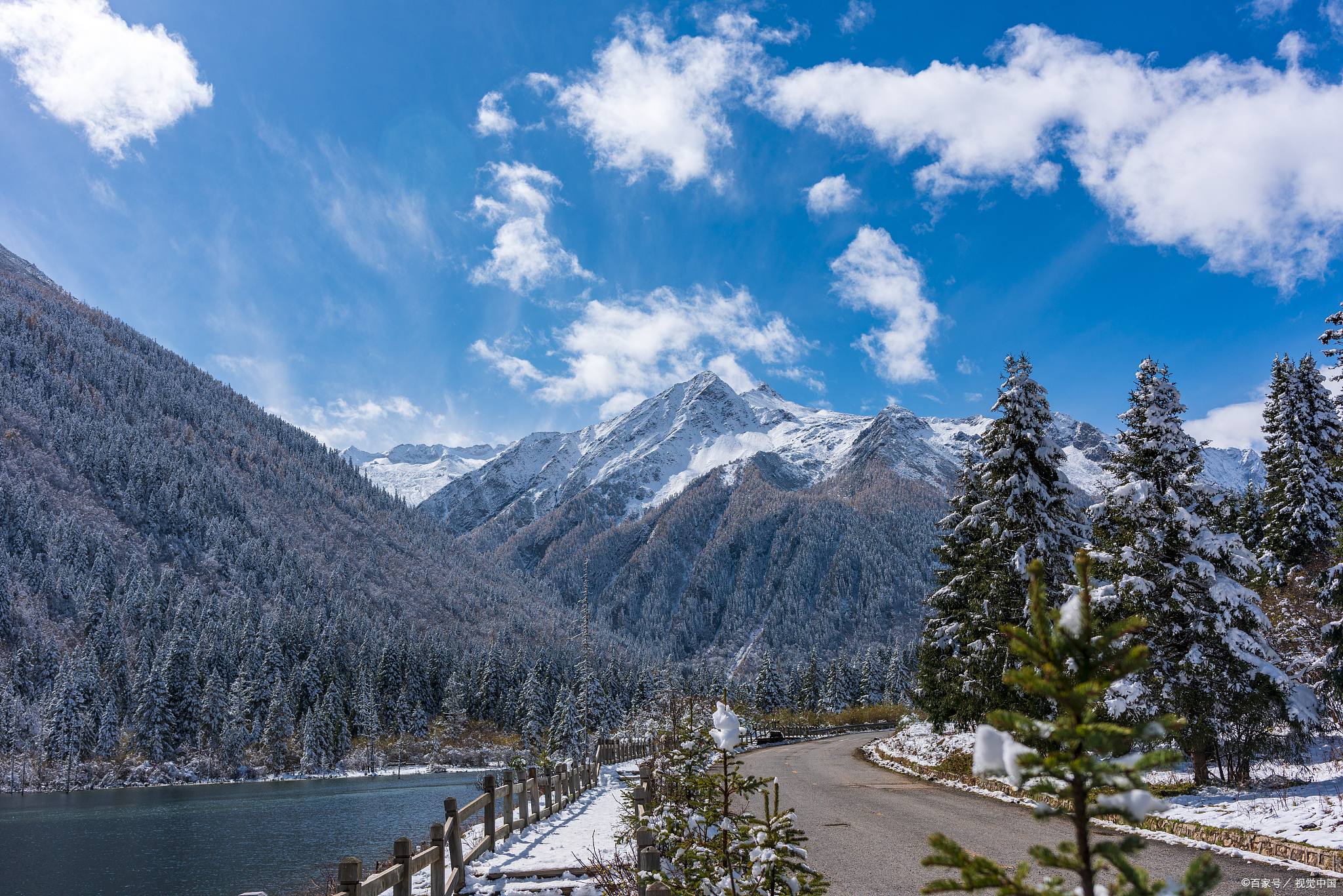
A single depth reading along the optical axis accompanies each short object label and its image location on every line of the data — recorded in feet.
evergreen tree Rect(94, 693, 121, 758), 215.92
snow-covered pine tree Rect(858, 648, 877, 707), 278.46
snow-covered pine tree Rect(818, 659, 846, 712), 268.00
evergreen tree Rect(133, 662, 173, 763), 216.95
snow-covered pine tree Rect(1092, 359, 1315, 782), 44.96
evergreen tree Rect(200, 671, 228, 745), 228.02
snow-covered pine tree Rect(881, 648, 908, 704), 263.90
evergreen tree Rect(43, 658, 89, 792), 208.13
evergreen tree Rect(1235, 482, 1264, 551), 123.85
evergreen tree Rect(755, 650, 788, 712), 263.90
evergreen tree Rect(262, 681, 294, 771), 231.09
